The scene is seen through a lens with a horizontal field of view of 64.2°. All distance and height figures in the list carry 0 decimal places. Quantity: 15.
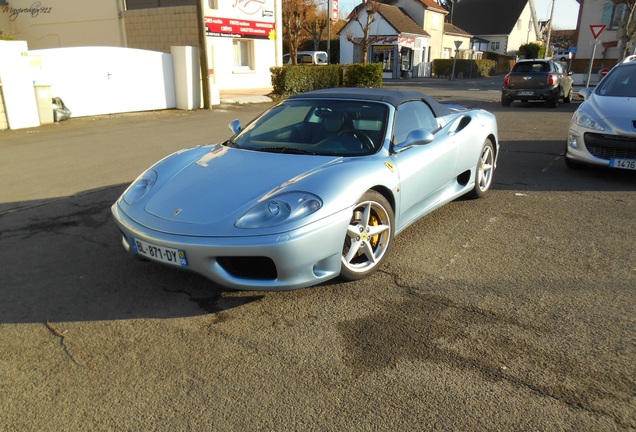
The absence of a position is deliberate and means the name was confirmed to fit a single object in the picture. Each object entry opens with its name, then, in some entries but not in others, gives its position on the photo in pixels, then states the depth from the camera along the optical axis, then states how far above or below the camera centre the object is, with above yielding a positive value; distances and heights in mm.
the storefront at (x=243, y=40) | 23484 +906
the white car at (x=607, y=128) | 6305 -815
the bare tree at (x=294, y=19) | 35906 +2904
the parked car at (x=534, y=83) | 16422 -672
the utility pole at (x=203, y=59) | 15734 -2
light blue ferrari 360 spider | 3178 -911
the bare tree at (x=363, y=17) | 33281 +3413
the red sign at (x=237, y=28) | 23156 +1448
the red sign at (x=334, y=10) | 36125 +3517
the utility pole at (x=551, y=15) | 48747 +4335
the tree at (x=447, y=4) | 73856 +8196
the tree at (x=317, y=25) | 45069 +3144
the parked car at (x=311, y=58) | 37062 +125
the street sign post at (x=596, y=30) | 17906 +1085
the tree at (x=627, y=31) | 21203 +1273
